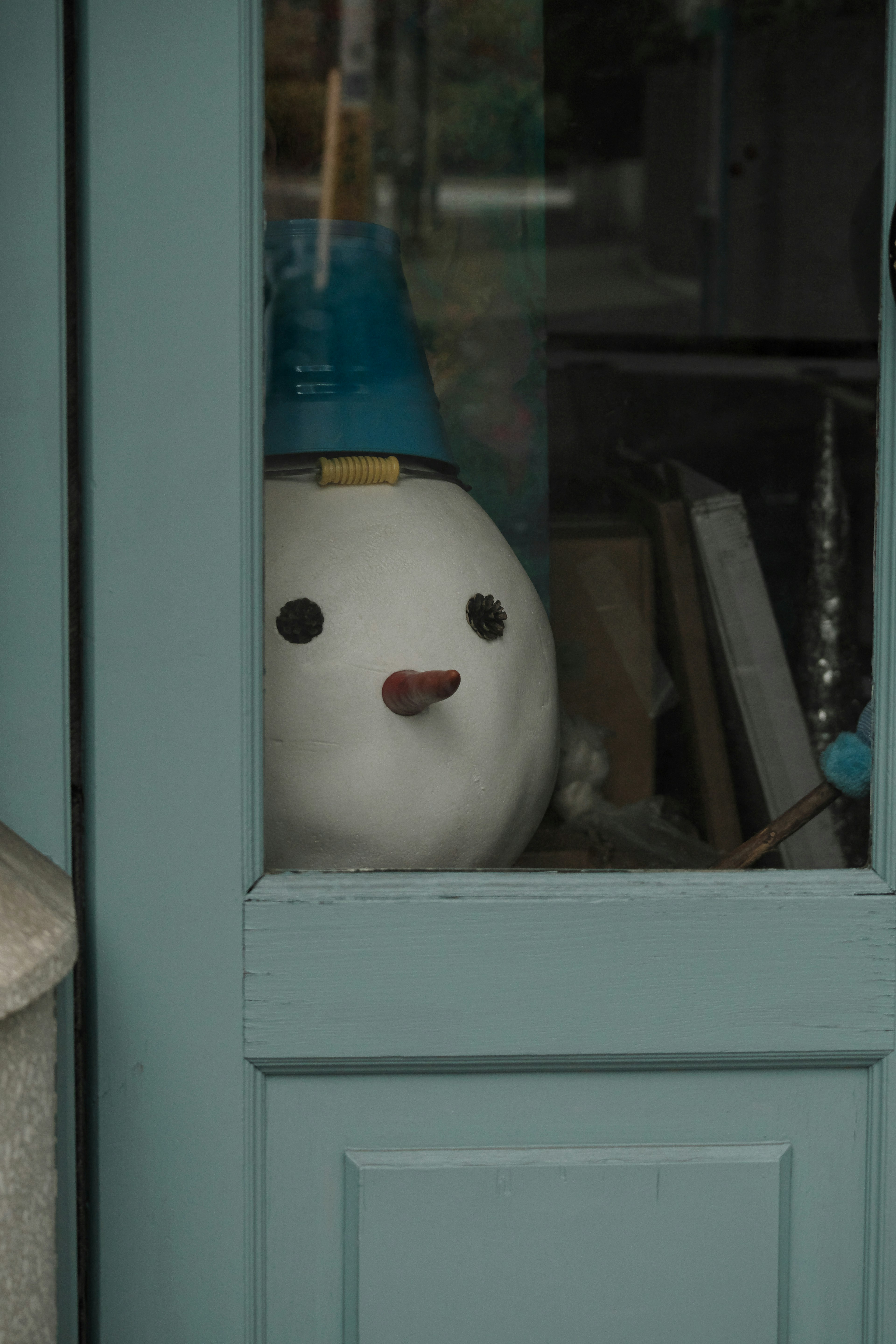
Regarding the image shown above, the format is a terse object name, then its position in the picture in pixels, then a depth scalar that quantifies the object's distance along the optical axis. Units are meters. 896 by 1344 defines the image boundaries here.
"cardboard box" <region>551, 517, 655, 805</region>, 4.08
